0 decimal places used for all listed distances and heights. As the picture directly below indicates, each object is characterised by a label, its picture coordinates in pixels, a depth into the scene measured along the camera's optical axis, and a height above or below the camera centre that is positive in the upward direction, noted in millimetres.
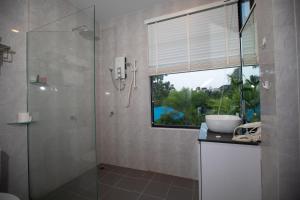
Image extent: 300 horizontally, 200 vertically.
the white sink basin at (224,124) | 1402 -238
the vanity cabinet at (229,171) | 1081 -577
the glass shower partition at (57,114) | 1593 -137
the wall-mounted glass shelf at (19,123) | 1507 -228
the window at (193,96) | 1980 +68
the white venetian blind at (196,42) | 1851 +847
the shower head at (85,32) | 1494 +813
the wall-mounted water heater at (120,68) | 2428 +586
